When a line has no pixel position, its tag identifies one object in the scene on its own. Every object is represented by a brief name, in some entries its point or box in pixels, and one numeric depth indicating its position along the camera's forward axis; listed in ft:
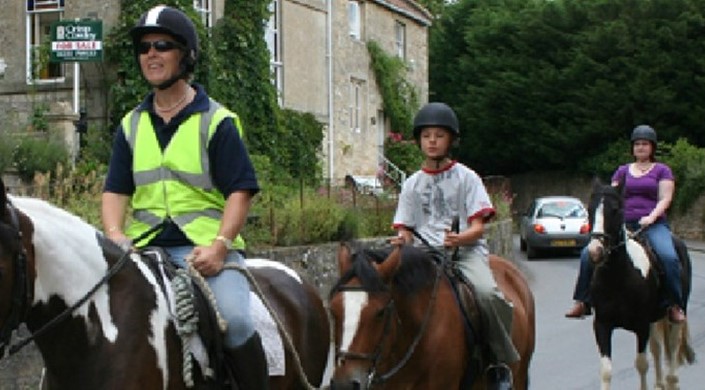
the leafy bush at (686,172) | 137.69
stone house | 80.69
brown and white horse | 14.42
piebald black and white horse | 37.11
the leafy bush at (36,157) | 61.31
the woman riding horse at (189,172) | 17.70
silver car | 105.40
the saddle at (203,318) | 17.25
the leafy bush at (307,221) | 56.85
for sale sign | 66.03
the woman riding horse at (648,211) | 38.78
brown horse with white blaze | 19.67
